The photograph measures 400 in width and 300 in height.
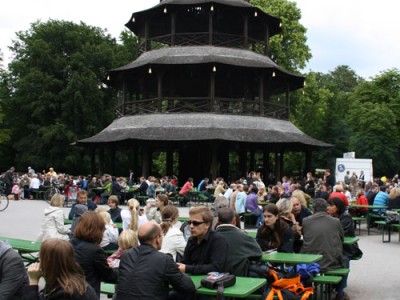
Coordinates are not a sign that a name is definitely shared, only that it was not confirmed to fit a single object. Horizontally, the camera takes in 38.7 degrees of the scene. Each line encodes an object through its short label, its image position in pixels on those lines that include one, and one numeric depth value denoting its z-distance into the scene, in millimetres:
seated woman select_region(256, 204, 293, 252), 7750
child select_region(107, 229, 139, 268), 7039
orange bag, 6824
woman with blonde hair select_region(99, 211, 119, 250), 9297
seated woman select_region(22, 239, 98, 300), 3959
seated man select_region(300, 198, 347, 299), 8094
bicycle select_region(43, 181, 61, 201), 30655
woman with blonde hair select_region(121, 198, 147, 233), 10125
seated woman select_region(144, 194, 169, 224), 11557
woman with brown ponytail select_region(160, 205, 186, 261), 7625
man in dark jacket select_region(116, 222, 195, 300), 5191
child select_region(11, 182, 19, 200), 31656
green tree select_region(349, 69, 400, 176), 54531
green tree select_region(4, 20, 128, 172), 50656
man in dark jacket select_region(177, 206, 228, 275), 6047
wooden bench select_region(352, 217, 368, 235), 16778
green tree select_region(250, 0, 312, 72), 49094
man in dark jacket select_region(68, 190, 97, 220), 12227
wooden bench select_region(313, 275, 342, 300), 7672
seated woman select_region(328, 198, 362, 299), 9094
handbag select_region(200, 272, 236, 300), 5570
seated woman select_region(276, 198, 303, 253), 8430
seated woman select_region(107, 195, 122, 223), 11942
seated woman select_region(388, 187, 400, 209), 17100
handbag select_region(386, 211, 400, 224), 16058
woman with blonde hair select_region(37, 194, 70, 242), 10266
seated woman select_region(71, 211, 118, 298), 5766
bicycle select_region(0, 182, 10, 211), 25662
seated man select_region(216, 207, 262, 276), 6379
